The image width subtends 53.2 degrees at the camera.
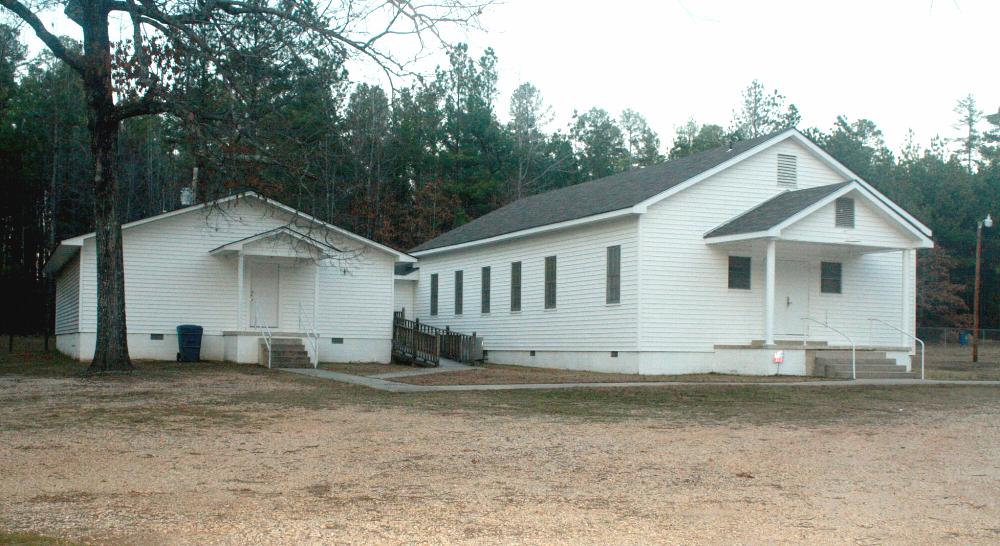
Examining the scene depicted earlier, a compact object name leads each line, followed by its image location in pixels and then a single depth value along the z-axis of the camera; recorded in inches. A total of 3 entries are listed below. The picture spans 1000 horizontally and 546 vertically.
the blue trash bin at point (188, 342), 1059.9
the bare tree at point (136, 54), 738.8
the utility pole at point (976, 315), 1376.5
